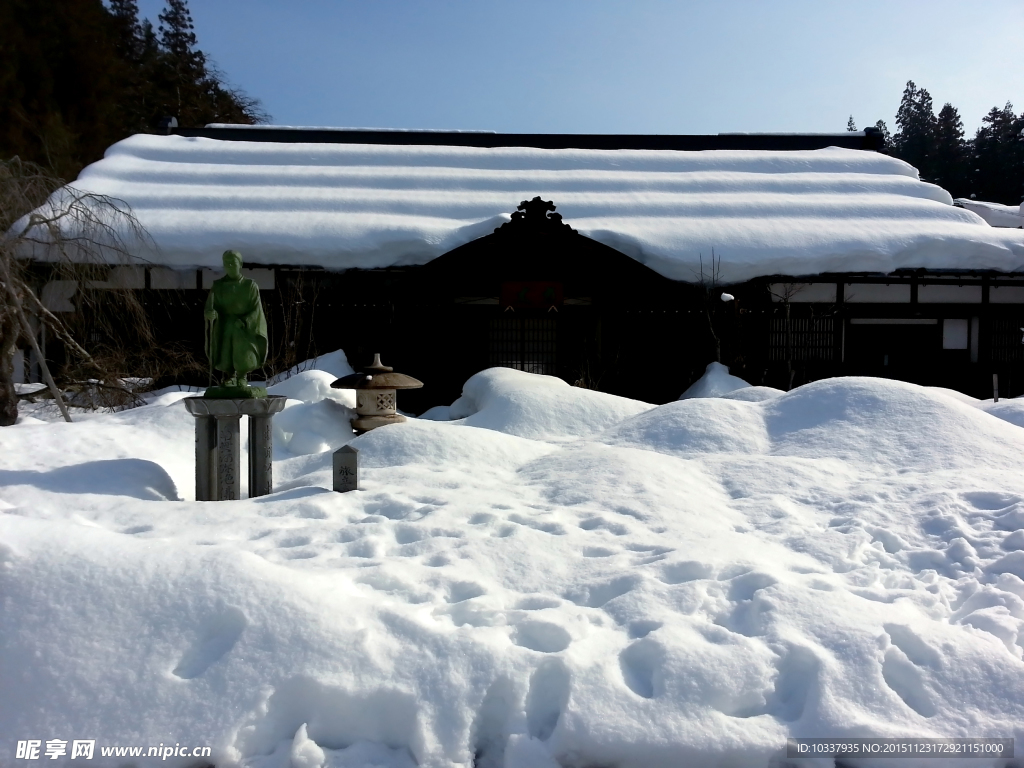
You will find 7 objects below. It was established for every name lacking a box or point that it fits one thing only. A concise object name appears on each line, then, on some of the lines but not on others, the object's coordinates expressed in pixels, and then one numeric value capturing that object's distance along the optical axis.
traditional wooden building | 11.58
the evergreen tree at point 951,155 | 34.94
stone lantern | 7.64
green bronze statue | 5.32
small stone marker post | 5.01
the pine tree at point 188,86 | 28.52
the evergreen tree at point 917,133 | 37.92
